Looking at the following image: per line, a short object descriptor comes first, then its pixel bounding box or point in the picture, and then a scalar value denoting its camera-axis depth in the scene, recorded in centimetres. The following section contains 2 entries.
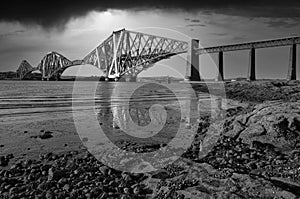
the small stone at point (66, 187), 465
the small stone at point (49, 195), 438
